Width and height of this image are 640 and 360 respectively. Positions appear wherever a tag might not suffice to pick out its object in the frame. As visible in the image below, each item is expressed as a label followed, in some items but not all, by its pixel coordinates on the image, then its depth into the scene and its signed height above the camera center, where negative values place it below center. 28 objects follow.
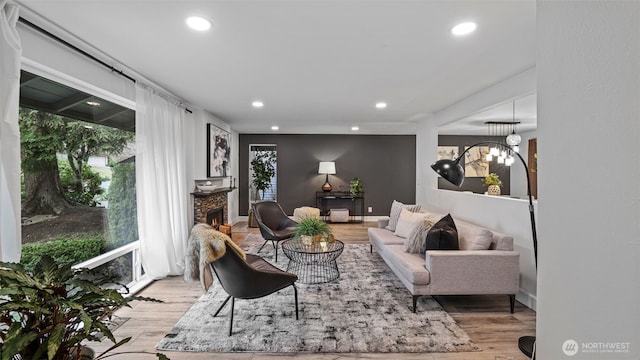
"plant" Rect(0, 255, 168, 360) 0.90 -0.47
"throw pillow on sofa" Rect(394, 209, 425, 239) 3.81 -0.60
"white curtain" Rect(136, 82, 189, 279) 3.19 -0.07
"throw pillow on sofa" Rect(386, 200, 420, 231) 4.40 -0.56
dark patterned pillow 2.82 -0.61
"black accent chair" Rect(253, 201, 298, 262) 4.54 -0.69
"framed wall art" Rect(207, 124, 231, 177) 4.91 +0.50
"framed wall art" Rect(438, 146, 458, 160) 7.47 +0.70
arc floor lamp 2.56 +0.06
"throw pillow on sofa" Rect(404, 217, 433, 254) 3.18 -0.69
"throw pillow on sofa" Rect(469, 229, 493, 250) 2.78 -0.62
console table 7.49 -0.67
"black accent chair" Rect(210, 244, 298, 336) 2.27 -0.83
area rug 2.17 -1.27
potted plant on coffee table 3.52 -0.67
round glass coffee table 3.38 -1.17
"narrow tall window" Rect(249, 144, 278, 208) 7.54 +0.29
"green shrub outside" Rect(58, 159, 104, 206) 2.40 -0.05
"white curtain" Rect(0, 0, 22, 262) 1.68 +0.26
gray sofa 2.62 -0.89
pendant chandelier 4.23 +1.08
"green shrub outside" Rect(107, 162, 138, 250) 3.03 -0.32
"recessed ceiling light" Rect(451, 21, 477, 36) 1.95 +1.06
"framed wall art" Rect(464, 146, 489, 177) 7.26 +0.37
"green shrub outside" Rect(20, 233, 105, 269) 2.08 -0.60
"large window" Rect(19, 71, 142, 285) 2.11 +0.00
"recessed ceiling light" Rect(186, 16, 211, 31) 1.89 +1.06
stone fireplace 4.41 -0.49
